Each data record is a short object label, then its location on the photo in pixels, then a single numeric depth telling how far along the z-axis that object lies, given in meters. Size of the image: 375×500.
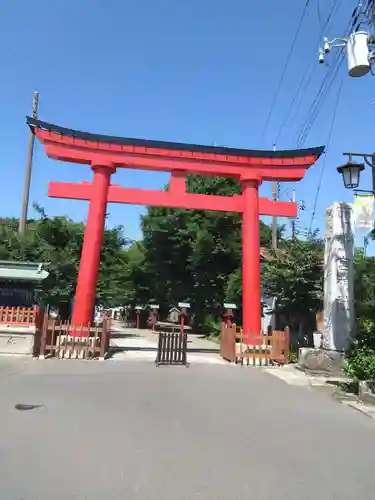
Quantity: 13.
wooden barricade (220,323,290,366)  16.30
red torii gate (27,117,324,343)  16.92
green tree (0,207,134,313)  23.22
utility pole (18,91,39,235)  27.33
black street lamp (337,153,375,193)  10.40
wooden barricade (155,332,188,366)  14.82
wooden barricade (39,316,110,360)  15.63
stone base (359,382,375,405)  9.33
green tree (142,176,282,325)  35.22
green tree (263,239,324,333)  18.11
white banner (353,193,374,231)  11.12
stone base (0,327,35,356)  15.34
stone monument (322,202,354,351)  13.60
